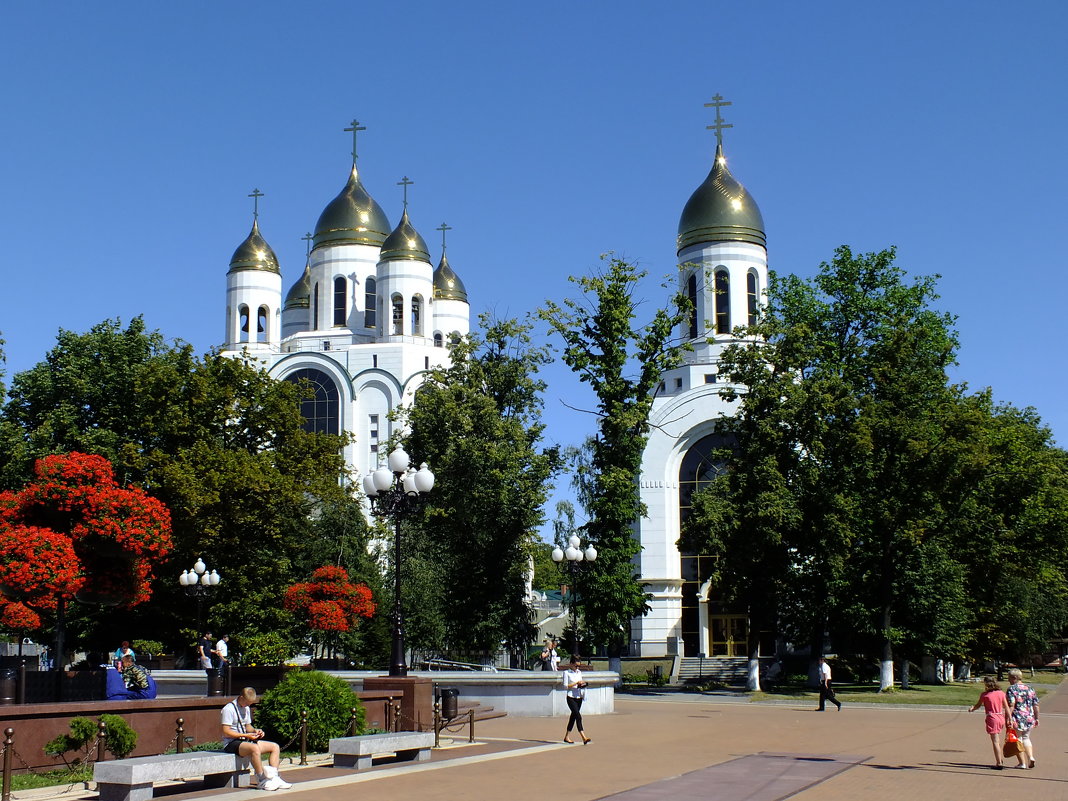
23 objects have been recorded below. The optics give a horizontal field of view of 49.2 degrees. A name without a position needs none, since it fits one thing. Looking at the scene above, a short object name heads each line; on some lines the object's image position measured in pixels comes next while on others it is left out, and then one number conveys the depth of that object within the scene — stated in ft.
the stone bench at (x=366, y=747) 46.75
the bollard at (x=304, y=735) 49.14
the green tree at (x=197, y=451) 103.96
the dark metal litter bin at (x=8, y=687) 52.85
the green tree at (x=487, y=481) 113.50
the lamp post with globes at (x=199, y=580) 95.55
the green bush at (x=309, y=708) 49.90
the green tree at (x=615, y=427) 107.76
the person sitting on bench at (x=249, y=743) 41.01
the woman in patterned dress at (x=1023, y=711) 49.52
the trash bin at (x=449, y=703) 64.90
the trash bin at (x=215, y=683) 70.54
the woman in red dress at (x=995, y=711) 49.52
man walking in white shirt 84.74
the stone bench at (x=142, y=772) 37.68
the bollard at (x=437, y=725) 55.17
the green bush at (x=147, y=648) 104.94
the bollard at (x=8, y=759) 38.34
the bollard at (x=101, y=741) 46.44
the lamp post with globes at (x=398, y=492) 59.26
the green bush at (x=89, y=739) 45.85
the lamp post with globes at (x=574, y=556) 93.40
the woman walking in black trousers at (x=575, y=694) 58.44
